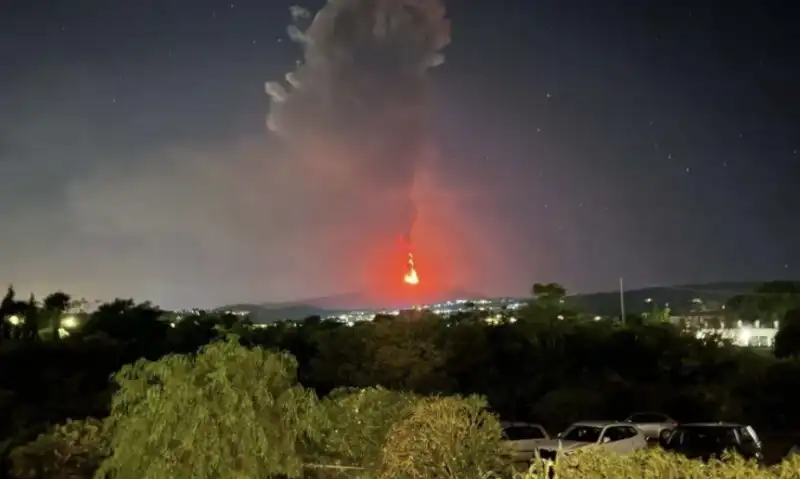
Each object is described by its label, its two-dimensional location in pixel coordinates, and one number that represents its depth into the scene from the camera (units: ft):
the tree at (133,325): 188.65
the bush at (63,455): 52.47
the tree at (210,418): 36.22
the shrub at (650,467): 21.79
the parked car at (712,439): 66.43
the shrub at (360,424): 43.27
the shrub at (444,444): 33.68
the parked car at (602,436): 71.72
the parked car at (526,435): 74.35
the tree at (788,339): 161.27
